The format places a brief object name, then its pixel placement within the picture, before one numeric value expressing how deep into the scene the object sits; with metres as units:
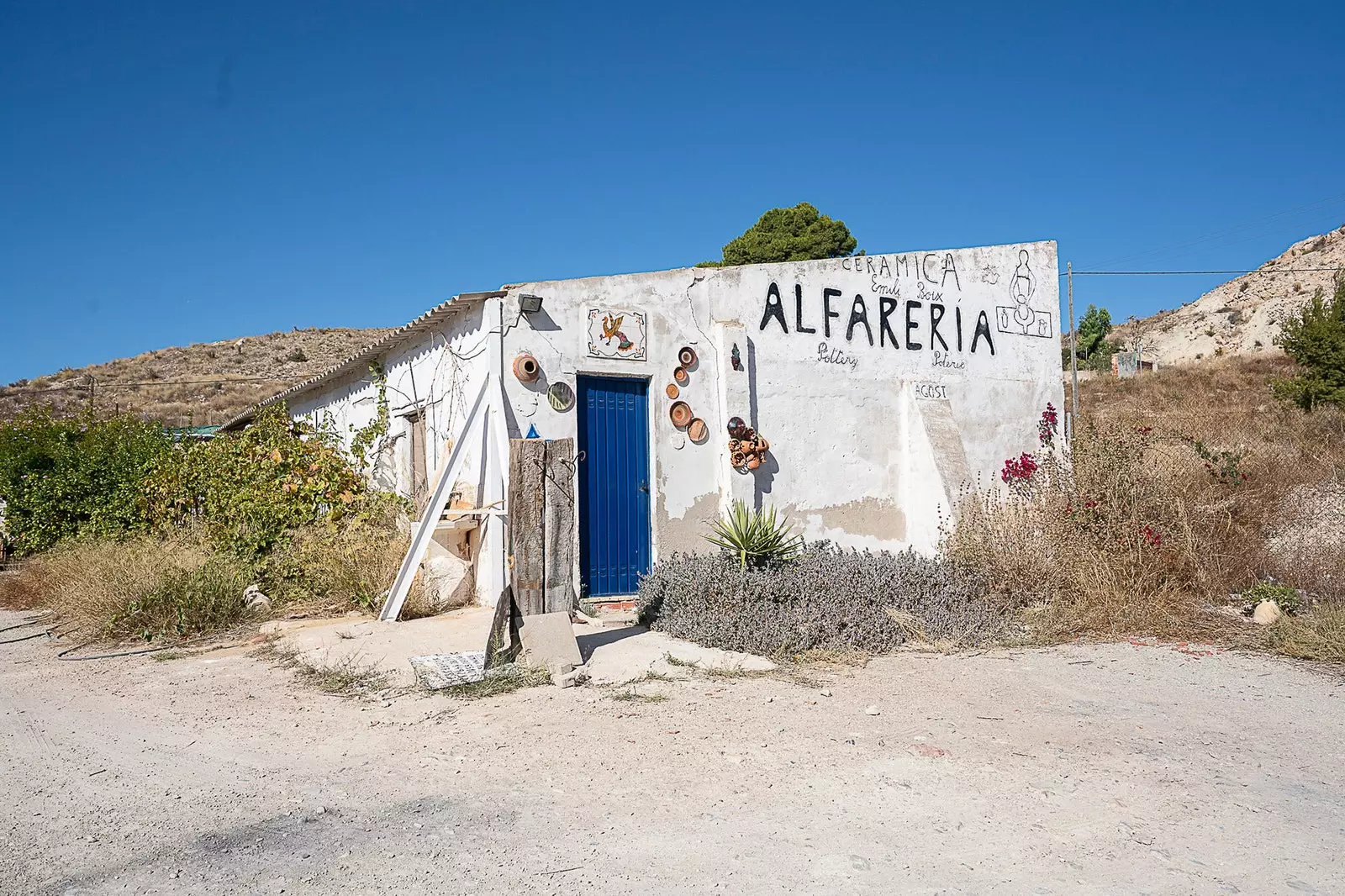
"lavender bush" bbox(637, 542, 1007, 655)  6.36
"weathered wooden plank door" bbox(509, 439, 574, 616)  5.96
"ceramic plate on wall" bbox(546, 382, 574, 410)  8.04
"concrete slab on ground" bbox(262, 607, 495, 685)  6.19
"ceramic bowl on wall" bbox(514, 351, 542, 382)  7.82
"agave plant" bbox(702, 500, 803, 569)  7.30
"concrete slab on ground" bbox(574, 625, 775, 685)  5.75
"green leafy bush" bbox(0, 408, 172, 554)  10.88
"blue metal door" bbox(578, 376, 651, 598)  8.25
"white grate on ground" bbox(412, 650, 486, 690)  5.38
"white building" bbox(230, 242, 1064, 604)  8.21
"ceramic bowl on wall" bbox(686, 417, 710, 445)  8.75
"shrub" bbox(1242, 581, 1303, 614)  6.73
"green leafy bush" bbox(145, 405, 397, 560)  9.27
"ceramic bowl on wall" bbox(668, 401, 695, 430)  8.66
